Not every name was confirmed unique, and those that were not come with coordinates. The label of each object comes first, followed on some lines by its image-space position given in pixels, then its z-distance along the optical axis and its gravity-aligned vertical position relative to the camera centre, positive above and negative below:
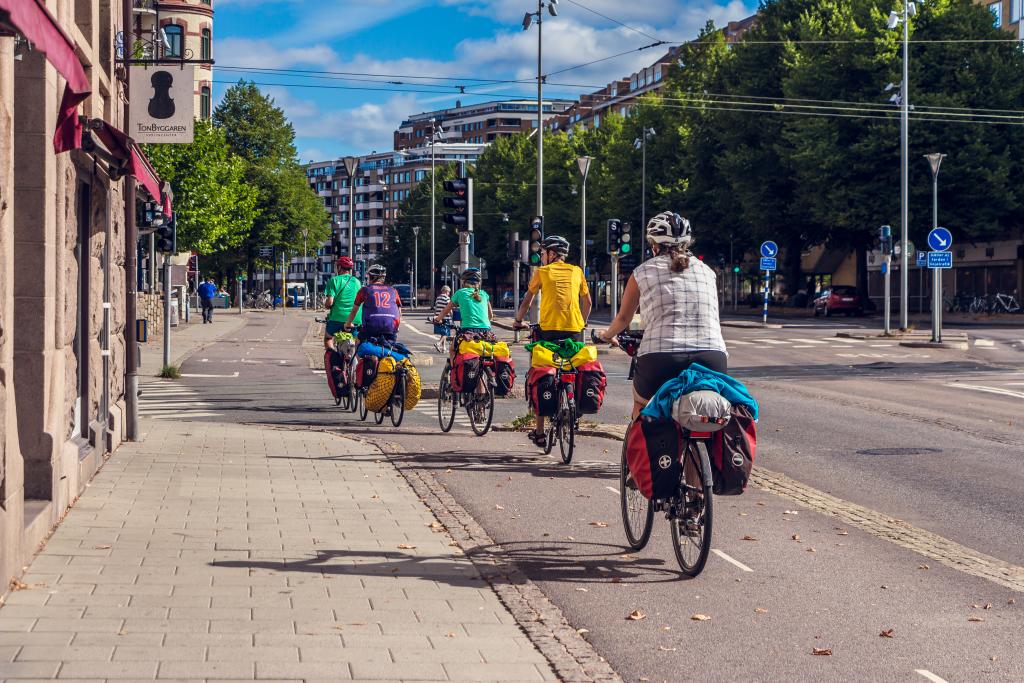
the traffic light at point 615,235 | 32.75 +1.06
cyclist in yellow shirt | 11.66 -0.13
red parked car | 58.69 -0.94
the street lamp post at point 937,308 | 34.50 -0.72
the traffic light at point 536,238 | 31.92 +0.96
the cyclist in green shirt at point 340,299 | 16.91 -0.23
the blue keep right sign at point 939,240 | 34.58 +0.99
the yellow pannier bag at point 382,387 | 14.87 -1.16
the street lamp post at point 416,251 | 110.02 +2.43
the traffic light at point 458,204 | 20.42 +1.12
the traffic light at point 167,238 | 25.08 +0.77
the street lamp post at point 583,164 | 43.26 +3.62
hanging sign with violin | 12.84 +1.61
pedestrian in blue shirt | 55.47 -0.69
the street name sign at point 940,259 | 34.25 +0.51
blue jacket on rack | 6.82 -0.54
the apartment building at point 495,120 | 190.62 +22.25
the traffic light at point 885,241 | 39.03 +1.09
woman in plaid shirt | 7.16 -0.16
